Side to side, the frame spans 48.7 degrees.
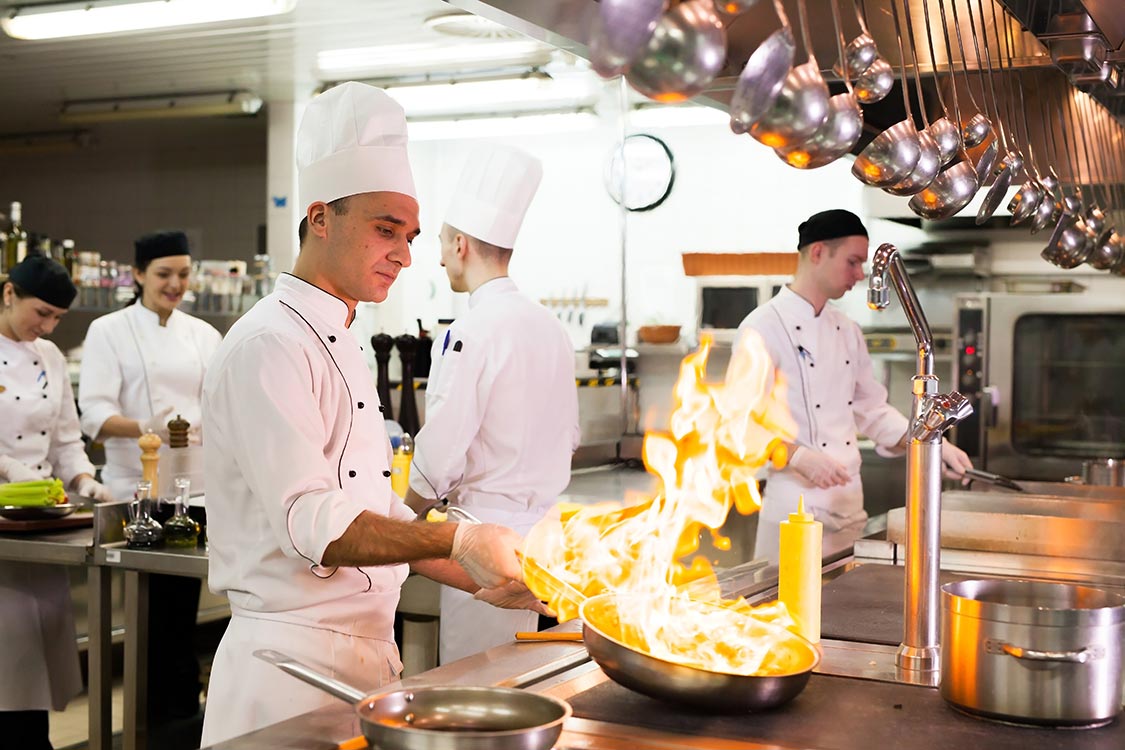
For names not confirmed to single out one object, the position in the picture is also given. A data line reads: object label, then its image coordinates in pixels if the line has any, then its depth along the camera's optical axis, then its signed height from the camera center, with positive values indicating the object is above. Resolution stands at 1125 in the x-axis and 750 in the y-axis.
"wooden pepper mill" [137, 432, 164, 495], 3.42 -0.29
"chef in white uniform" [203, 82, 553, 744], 1.83 -0.18
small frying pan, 1.18 -0.35
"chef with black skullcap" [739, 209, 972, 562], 3.93 -0.04
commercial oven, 5.39 -0.07
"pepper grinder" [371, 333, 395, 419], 4.26 -0.02
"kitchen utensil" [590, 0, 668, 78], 1.08 +0.29
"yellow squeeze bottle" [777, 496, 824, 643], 1.74 -0.29
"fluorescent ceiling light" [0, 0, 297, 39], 5.88 +1.65
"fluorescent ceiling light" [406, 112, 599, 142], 7.61 +1.49
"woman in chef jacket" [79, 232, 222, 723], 4.84 -0.04
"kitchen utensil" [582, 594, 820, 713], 1.37 -0.36
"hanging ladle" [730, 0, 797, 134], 1.29 +0.30
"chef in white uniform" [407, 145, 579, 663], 3.13 -0.10
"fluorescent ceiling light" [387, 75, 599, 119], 7.23 +1.59
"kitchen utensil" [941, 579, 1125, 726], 1.39 -0.34
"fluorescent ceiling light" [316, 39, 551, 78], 6.62 +1.68
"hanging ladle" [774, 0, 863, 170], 1.48 +0.27
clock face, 6.84 +1.04
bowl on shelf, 6.63 +0.14
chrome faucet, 1.69 -0.22
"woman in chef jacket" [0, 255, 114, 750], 3.73 -0.41
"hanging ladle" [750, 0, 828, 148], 1.35 +0.28
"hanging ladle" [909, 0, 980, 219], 2.22 +0.31
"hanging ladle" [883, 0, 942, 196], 2.00 +0.32
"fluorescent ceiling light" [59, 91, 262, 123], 8.20 +1.69
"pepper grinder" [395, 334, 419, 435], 4.08 -0.12
